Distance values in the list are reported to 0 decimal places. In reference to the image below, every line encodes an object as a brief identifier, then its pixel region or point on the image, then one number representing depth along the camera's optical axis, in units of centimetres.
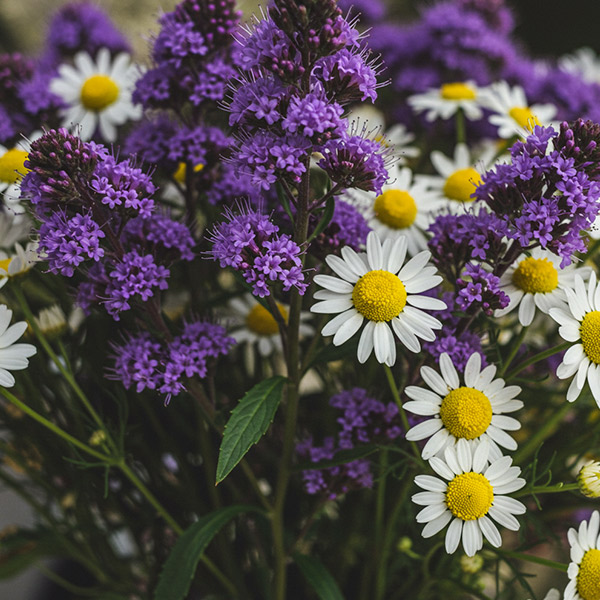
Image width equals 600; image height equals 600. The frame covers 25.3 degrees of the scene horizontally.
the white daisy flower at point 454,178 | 38
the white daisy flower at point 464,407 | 31
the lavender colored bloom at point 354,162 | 30
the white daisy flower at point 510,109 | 41
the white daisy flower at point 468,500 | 30
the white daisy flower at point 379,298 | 31
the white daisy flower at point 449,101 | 42
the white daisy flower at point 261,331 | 38
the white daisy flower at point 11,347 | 31
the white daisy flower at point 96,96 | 41
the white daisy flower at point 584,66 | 49
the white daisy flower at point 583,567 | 31
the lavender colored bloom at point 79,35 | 45
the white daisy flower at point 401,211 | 38
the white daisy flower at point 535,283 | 32
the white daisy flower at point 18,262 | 32
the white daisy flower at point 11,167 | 35
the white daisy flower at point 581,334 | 31
